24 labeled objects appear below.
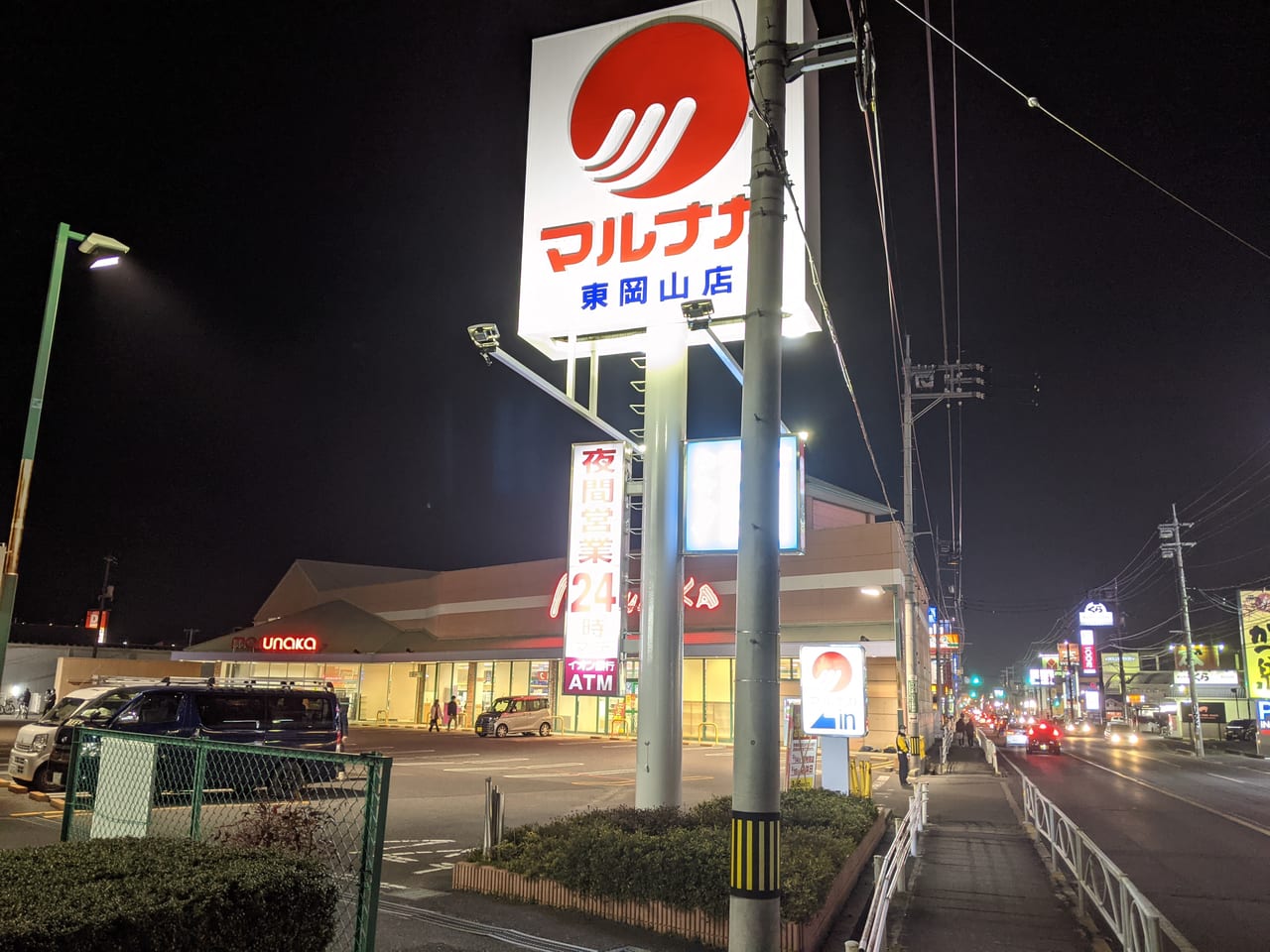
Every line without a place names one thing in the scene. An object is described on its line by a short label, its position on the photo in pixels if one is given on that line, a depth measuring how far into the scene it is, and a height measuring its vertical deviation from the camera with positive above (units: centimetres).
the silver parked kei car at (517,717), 4016 -244
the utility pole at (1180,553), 4792 +715
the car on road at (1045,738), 4306 -286
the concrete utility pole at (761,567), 565 +69
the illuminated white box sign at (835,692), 1628 -37
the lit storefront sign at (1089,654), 10025 +274
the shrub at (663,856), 799 -188
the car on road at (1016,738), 4588 -308
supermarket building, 3681 +172
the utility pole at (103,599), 5615 +346
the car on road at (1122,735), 6303 -428
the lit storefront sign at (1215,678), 8181 +41
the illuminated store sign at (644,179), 1288 +732
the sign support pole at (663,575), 1190 +126
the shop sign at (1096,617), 11150 +780
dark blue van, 1647 -122
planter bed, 766 -223
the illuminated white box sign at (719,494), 1229 +241
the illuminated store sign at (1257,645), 4612 +201
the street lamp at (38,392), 1347 +404
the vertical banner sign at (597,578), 1303 +128
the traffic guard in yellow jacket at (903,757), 2531 -233
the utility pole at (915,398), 3028 +1024
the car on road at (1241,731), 5825 -314
